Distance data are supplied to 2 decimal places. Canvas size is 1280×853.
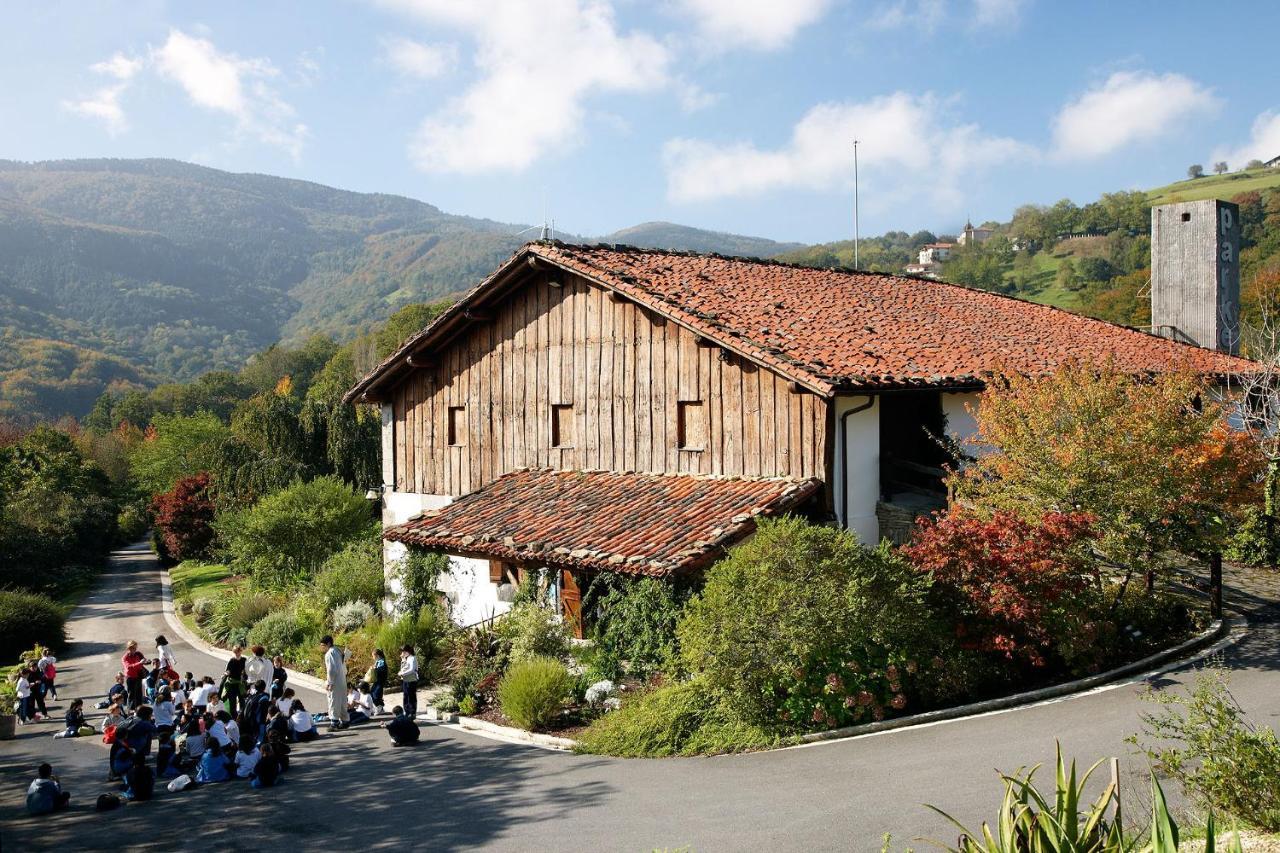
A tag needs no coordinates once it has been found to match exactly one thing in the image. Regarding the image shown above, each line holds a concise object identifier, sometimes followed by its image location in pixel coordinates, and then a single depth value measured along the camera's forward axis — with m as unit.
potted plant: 16.95
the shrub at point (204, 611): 31.28
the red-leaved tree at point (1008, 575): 11.21
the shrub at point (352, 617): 20.19
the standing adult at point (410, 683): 13.87
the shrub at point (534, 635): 14.30
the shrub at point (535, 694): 12.59
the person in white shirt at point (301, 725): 13.77
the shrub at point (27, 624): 29.20
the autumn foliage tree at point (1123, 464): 12.18
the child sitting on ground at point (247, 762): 12.05
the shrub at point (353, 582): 21.75
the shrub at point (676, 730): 10.68
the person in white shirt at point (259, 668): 15.20
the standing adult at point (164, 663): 17.11
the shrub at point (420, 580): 17.92
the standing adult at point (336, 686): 14.33
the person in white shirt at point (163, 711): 13.95
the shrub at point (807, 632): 10.64
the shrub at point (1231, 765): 6.29
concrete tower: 24.56
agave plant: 5.12
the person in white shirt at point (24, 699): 18.22
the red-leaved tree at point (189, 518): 45.30
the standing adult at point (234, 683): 15.12
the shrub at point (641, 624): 12.78
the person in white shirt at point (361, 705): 14.67
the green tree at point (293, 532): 28.75
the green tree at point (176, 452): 56.25
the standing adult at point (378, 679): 14.95
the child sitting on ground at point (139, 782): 11.47
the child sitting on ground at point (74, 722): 16.56
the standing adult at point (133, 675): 16.69
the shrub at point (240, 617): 25.25
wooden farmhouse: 14.20
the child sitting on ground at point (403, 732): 12.78
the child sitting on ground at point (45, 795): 11.15
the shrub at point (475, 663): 14.48
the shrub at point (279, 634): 20.86
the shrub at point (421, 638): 16.59
